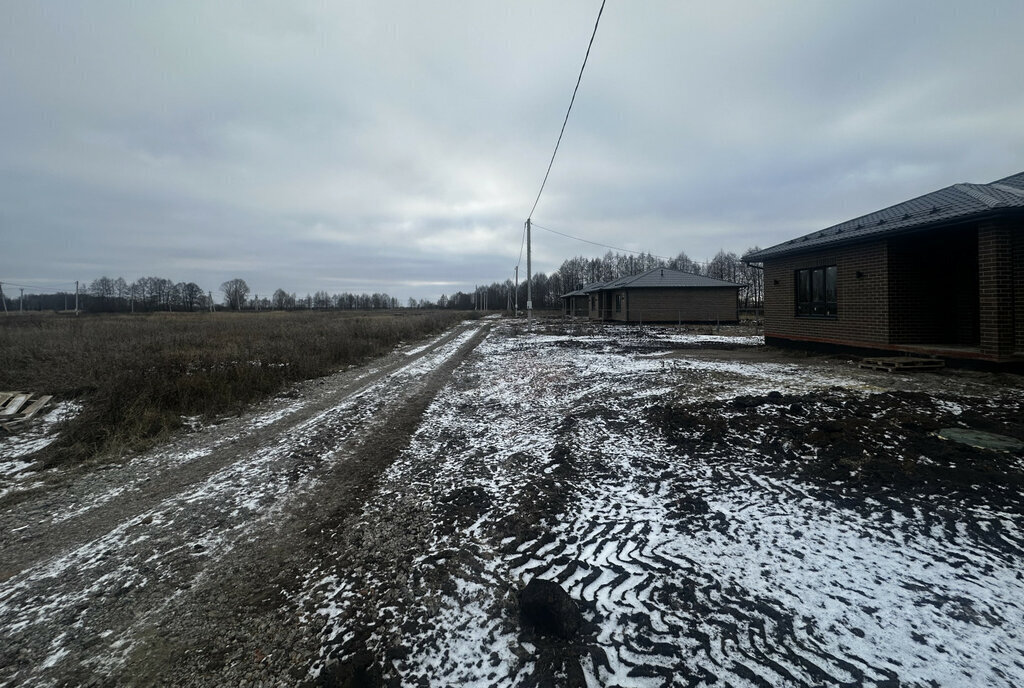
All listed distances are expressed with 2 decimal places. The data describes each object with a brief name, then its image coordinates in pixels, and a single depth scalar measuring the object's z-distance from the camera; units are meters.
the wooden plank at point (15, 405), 7.13
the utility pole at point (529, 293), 30.92
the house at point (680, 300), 31.12
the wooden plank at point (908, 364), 8.83
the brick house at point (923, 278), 8.14
